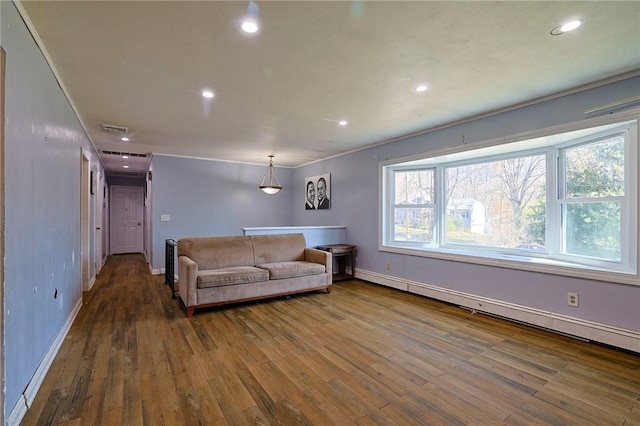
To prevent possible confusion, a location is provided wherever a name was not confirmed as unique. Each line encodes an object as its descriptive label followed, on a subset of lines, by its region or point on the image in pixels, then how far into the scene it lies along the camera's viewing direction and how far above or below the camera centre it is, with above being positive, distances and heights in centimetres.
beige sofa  353 -76
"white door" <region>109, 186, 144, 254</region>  883 -17
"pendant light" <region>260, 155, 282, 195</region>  711 +87
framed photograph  624 +48
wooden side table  520 -82
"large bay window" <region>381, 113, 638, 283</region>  271 +14
